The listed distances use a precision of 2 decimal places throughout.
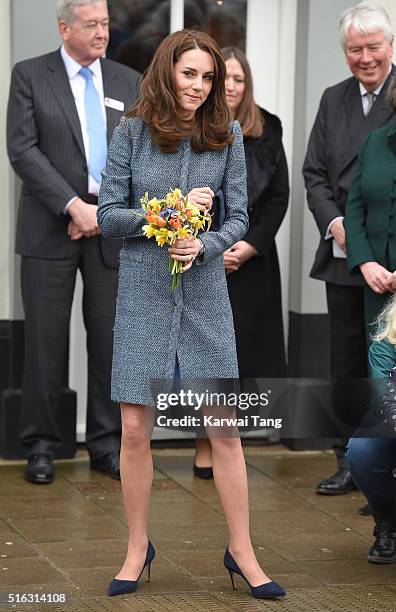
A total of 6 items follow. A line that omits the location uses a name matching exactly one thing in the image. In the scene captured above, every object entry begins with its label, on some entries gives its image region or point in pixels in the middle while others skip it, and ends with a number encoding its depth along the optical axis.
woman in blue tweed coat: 9.23
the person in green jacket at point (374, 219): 11.45
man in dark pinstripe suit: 12.66
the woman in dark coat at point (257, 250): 13.03
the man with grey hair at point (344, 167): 12.37
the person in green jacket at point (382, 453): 9.49
